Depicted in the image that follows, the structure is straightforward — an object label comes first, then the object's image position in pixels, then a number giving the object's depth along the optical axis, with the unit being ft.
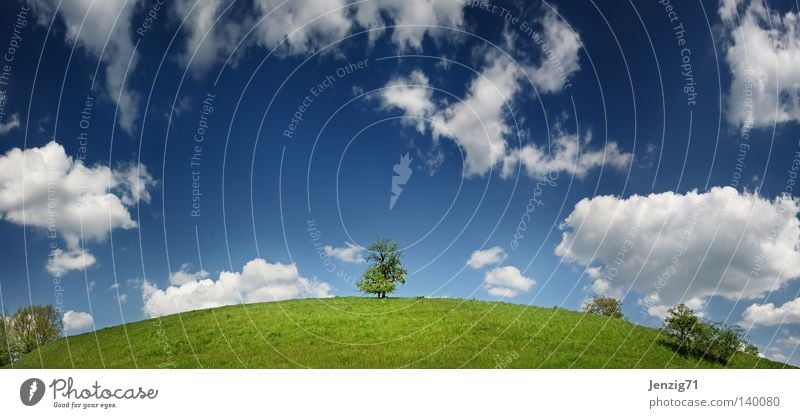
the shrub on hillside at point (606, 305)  192.29
